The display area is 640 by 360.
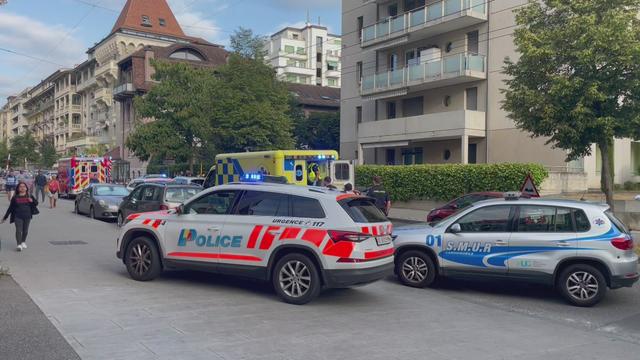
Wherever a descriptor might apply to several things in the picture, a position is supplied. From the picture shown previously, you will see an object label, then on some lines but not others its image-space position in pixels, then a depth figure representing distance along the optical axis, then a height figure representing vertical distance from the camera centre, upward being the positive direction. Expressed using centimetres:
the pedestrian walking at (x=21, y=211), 1212 -72
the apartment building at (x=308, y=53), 9744 +2144
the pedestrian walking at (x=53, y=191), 2594 -64
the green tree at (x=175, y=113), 3797 +425
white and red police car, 772 -85
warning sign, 1565 -21
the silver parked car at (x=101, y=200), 2041 -84
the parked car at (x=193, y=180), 2220 -10
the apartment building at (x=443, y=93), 2711 +463
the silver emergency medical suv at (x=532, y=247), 830 -102
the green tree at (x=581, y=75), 1399 +263
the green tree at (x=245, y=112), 3591 +413
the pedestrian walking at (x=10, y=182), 2945 -29
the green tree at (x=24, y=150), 7569 +349
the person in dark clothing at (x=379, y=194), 1467 -40
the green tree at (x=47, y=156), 7138 +256
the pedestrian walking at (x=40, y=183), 2902 -31
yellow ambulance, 1995 +41
